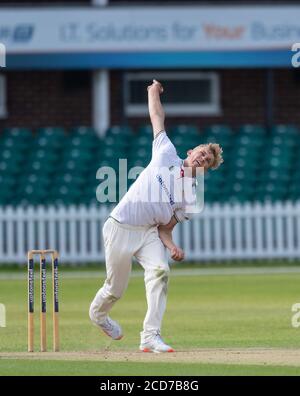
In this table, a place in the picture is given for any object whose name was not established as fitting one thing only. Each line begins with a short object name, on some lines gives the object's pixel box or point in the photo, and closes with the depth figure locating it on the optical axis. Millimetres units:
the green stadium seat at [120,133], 26453
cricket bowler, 11953
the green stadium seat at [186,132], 26422
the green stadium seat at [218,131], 26922
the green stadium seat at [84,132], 26578
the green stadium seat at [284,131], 27078
